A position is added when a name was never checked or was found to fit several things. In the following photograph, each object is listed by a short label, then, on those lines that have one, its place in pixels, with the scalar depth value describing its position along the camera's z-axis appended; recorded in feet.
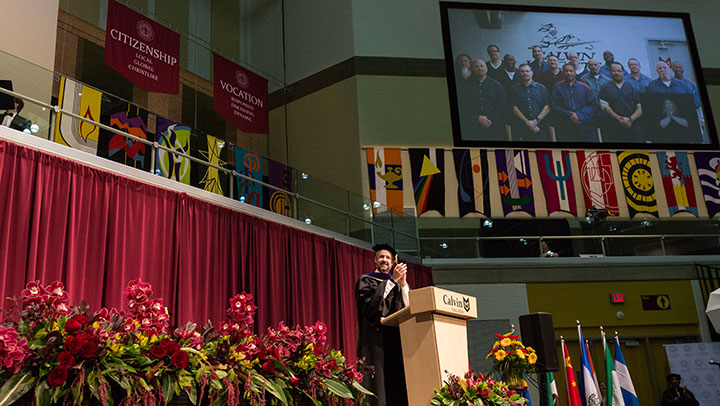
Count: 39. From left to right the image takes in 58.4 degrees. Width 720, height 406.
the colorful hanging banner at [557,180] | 46.06
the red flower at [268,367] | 8.30
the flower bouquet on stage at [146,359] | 6.43
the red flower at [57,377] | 6.38
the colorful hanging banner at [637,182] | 46.75
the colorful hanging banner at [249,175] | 27.55
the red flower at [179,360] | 7.20
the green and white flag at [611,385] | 30.76
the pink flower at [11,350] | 6.18
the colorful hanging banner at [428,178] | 44.60
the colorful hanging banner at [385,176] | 44.32
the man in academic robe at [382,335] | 15.28
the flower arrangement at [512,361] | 16.48
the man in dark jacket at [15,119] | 19.42
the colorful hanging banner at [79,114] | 20.79
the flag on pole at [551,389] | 23.58
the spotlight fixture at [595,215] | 39.40
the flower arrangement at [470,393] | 11.77
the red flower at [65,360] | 6.48
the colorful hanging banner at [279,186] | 28.99
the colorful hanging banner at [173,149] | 24.12
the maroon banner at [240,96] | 42.04
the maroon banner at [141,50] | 34.86
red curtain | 19.19
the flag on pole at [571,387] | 29.43
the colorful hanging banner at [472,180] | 44.96
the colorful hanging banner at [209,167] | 25.54
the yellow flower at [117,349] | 6.93
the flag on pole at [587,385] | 29.71
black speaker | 22.39
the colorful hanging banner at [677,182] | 47.06
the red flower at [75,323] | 6.75
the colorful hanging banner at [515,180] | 45.60
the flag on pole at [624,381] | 30.92
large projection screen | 47.29
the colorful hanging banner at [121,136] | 22.20
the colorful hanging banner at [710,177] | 47.14
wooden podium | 12.49
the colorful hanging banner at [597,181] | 46.47
